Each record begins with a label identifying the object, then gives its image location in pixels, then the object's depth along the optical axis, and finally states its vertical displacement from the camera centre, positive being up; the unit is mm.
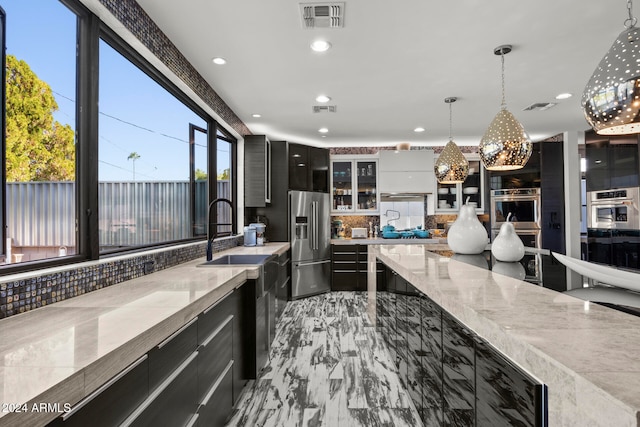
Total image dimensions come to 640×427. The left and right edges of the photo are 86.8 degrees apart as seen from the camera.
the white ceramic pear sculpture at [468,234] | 2539 -135
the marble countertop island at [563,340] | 634 -317
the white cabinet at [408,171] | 6160 +834
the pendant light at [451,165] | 3621 +547
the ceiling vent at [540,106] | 4117 +1366
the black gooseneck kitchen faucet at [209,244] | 2993 -231
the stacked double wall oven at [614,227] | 4348 -165
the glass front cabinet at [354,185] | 6355 +609
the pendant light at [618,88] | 1323 +515
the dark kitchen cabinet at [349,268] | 5922 -893
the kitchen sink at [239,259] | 3153 -400
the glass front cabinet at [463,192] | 6234 +454
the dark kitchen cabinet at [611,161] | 4398 +730
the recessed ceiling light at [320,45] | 2645 +1371
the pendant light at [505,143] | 2600 +564
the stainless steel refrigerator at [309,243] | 5410 -426
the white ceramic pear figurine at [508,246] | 2113 -190
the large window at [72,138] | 1485 +454
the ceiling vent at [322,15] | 2170 +1354
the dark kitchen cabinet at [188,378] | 912 -608
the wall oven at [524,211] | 5699 +75
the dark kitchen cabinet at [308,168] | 5633 +847
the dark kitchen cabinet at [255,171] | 5027 +706
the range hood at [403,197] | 6297 +369
